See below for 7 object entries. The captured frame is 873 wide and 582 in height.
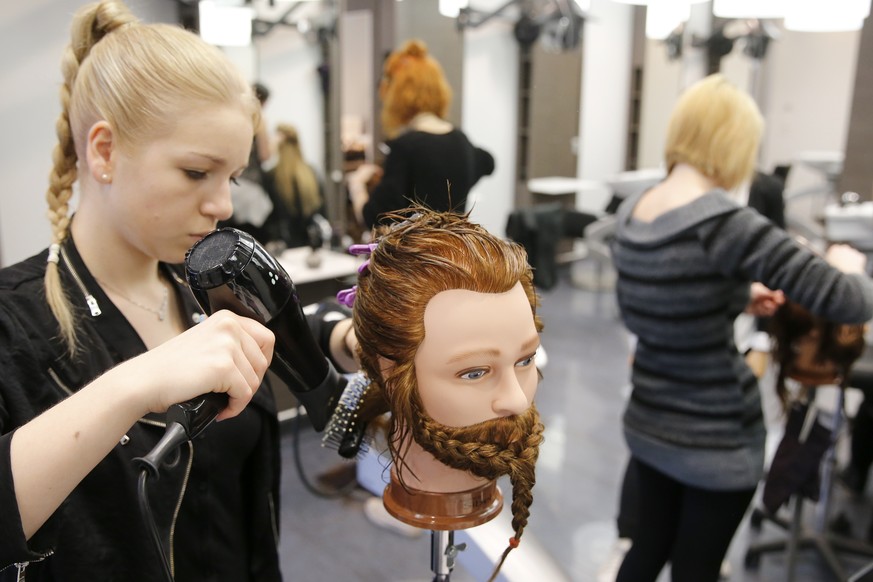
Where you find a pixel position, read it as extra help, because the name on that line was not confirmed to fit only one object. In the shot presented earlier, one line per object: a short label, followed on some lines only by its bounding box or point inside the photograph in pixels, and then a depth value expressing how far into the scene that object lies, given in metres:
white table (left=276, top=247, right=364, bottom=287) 2.81
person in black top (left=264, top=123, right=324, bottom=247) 2.99
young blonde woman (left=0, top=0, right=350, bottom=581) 0.75
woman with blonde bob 1.37
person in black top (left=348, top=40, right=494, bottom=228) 1.87
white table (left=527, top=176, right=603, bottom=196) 5.81
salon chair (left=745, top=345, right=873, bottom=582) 2.20
